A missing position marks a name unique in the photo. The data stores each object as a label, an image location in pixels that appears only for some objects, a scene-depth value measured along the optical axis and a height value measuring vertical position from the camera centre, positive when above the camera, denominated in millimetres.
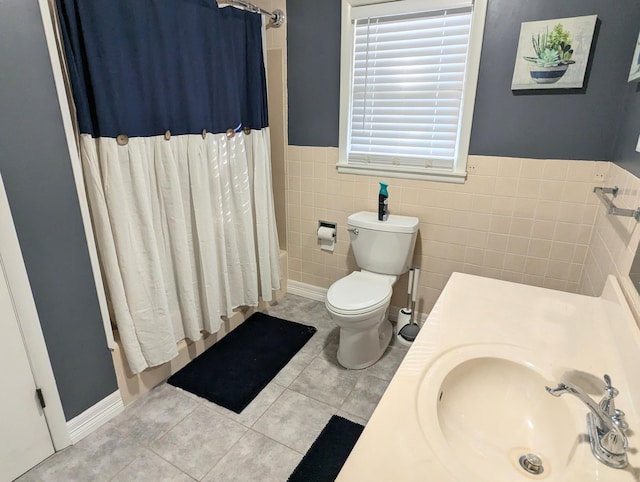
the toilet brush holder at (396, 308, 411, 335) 2395 -1248
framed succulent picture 1678 +282
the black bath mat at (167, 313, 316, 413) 1928 -1363
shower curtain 1495 -195
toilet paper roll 2580 -805
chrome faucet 697 -582
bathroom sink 715 -634
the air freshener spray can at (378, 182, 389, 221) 2167 -490
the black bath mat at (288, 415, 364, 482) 1484 -1370
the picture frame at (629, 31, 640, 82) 1416 +186
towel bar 1132 -296
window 1955 +165
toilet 1971 -931
